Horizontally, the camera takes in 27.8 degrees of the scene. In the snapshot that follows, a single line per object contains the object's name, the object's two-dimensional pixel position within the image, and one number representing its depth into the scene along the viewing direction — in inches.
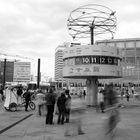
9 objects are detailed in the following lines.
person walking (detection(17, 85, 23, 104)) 944.9
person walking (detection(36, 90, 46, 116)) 675.4
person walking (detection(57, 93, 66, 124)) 500.4
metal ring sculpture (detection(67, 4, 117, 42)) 998.2
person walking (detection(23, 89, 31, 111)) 791.7
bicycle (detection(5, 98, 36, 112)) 800.3
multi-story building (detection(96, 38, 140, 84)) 4160.9
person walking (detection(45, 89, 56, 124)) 514.6
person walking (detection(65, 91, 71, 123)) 453.6
